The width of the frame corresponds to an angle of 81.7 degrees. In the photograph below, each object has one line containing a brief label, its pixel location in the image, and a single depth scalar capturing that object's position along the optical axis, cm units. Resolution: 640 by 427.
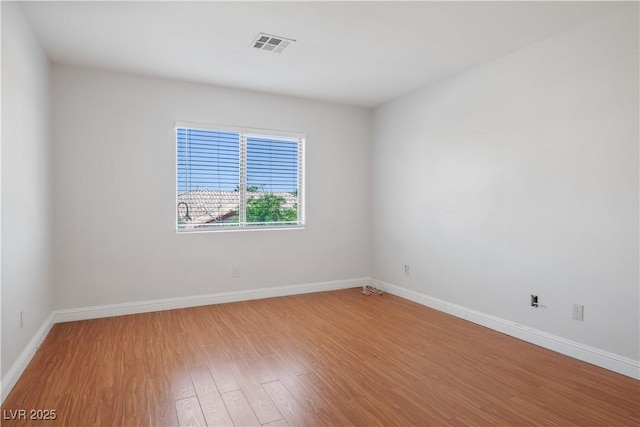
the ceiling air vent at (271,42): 314
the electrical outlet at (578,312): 295
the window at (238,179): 441
